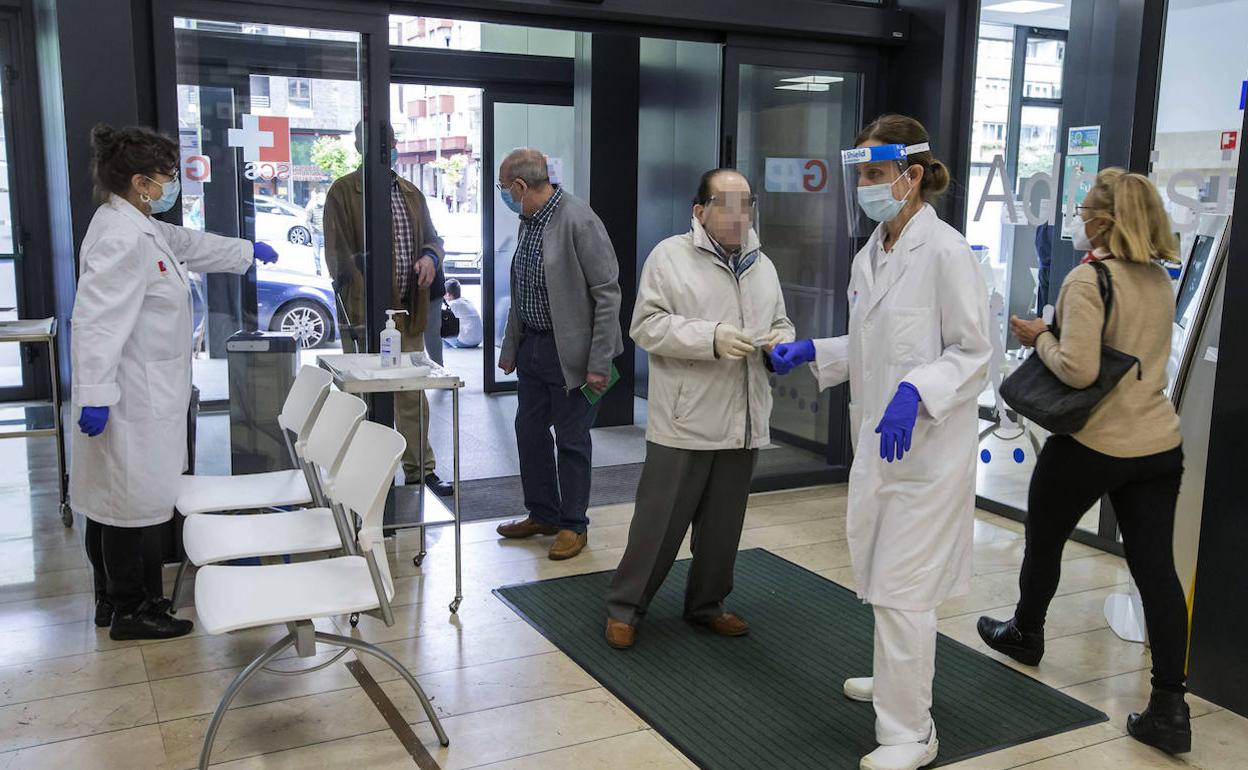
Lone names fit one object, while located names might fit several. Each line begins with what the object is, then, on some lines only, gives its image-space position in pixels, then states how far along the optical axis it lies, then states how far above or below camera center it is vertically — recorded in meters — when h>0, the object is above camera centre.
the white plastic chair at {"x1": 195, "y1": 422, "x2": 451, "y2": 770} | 2.58 -0.98
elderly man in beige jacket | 3.32 -0.54
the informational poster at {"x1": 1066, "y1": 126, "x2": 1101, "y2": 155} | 4.55 +0.27
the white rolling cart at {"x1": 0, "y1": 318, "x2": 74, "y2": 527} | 4.48 -0.75
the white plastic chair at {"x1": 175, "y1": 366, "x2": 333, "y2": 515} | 3.42 -0.96
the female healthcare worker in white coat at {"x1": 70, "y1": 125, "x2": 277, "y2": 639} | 3.27 -0.55
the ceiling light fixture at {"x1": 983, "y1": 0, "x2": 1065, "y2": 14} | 4.85 +0.89
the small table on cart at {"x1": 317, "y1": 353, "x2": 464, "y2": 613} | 3.70 -0.63
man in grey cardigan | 4.24 -0.53
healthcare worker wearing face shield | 2.59 -0.52
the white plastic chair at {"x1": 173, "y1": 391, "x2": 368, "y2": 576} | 3.01 -0.97
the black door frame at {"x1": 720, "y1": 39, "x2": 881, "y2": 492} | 5.14 +0.44
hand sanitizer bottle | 3.98 -0.56
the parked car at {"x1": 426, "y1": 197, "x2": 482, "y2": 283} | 9.20 -0.38
